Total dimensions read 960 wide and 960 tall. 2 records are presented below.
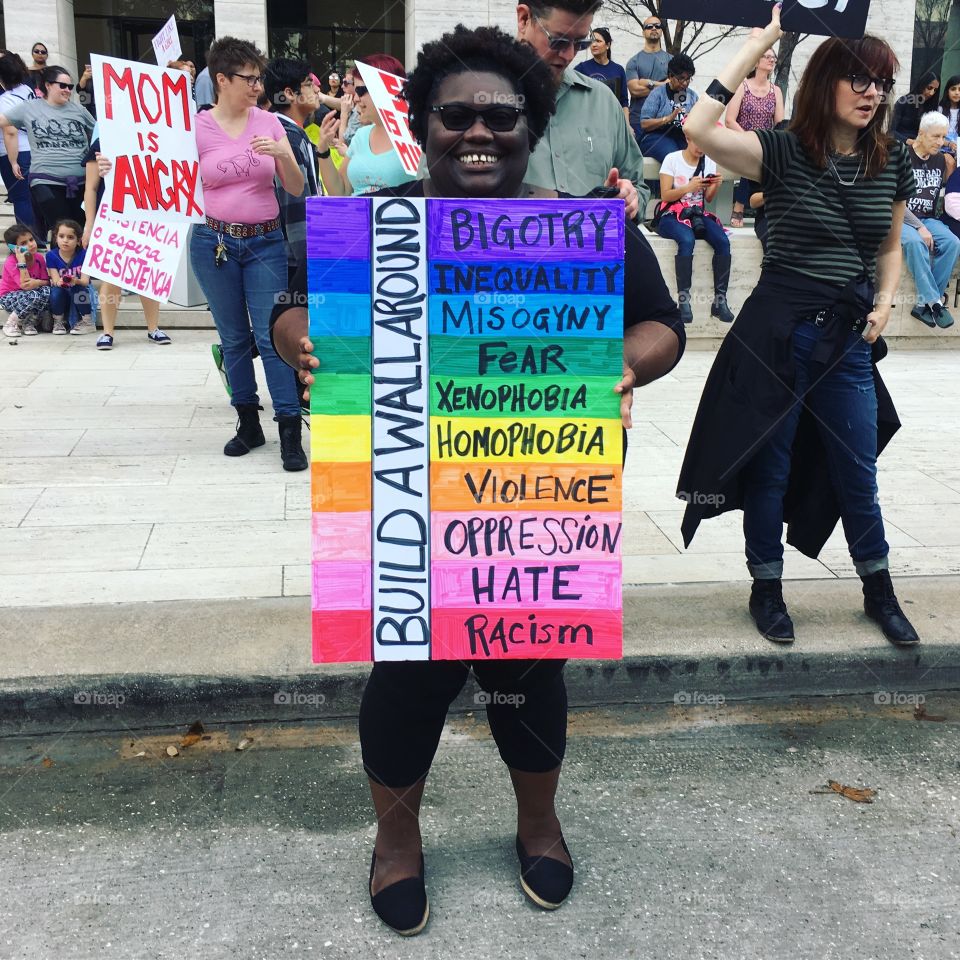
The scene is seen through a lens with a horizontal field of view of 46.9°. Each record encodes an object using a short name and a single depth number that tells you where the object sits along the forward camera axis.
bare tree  16.54
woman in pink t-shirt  5.52
